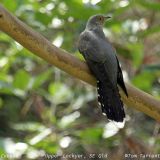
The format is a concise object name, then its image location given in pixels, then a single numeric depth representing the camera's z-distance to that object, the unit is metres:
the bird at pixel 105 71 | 5.95
